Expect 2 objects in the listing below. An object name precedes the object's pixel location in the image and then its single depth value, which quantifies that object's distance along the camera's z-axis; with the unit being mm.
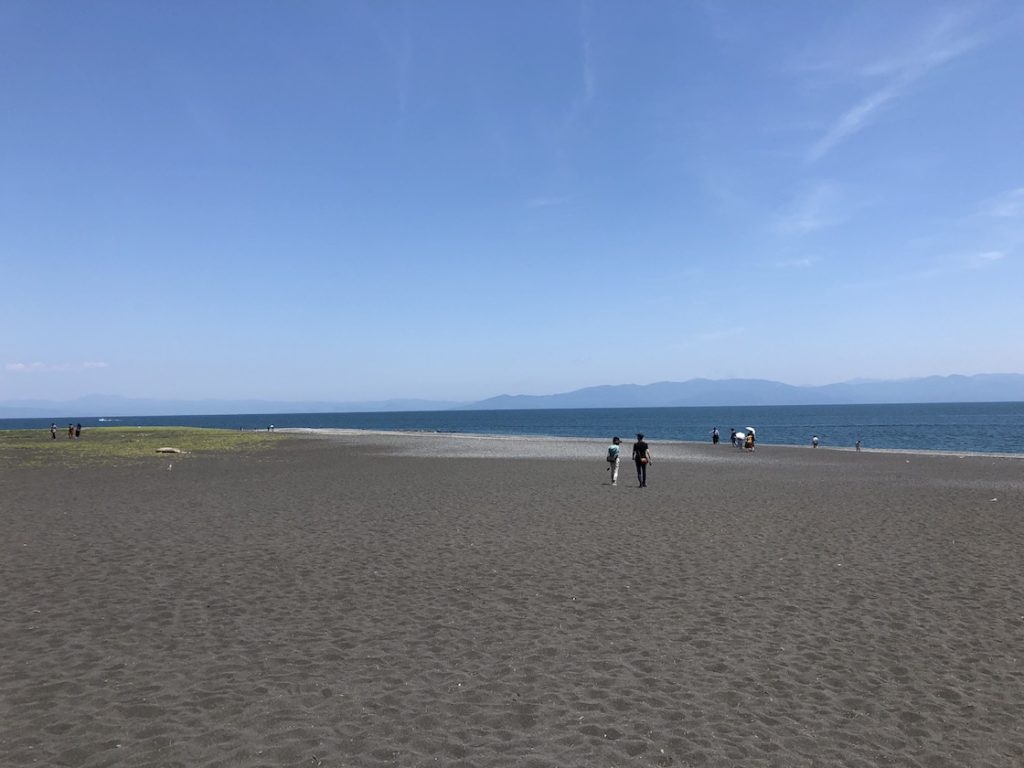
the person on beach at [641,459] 30230
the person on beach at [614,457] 30261
